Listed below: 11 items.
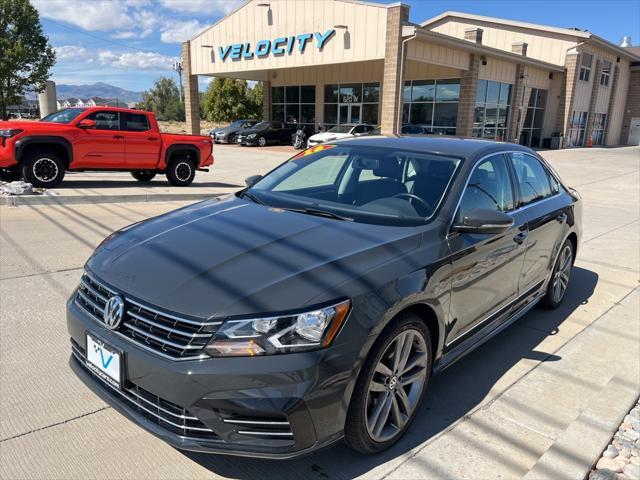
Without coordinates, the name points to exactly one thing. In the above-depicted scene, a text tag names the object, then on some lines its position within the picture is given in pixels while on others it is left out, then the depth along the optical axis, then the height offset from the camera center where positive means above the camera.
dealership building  19.94 +1.95
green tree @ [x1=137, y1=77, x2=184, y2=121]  67.32 +0.23
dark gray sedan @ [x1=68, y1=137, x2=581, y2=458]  2.16 -0.92
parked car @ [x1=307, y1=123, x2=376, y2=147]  22.88 -1.08
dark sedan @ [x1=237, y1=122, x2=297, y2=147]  27.05 -1.53
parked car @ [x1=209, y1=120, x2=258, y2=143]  28.39 -1.54
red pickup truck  9.70 -0.95
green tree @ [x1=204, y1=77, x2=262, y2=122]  45.39 +0.28
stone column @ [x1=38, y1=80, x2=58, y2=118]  25.34 -0.01
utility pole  75.44 +5.20
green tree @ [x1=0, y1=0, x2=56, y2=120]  29.38 +2.72
